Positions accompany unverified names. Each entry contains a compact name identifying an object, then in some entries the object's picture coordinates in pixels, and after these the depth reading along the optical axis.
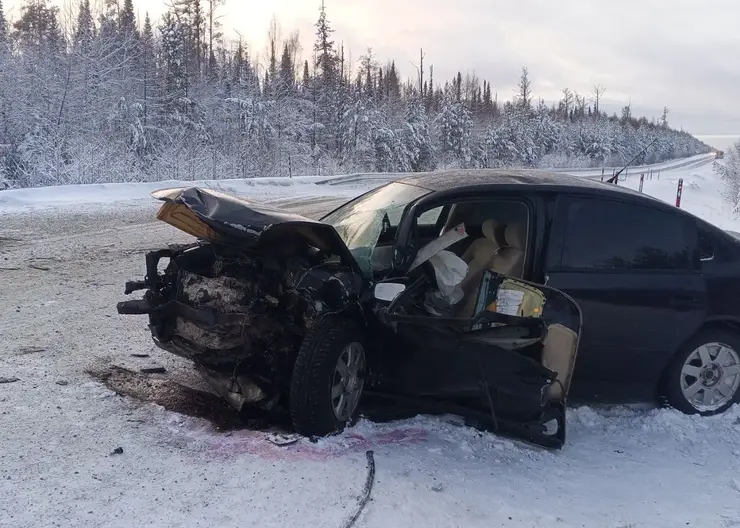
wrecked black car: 3.65
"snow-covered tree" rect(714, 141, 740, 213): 29.55
